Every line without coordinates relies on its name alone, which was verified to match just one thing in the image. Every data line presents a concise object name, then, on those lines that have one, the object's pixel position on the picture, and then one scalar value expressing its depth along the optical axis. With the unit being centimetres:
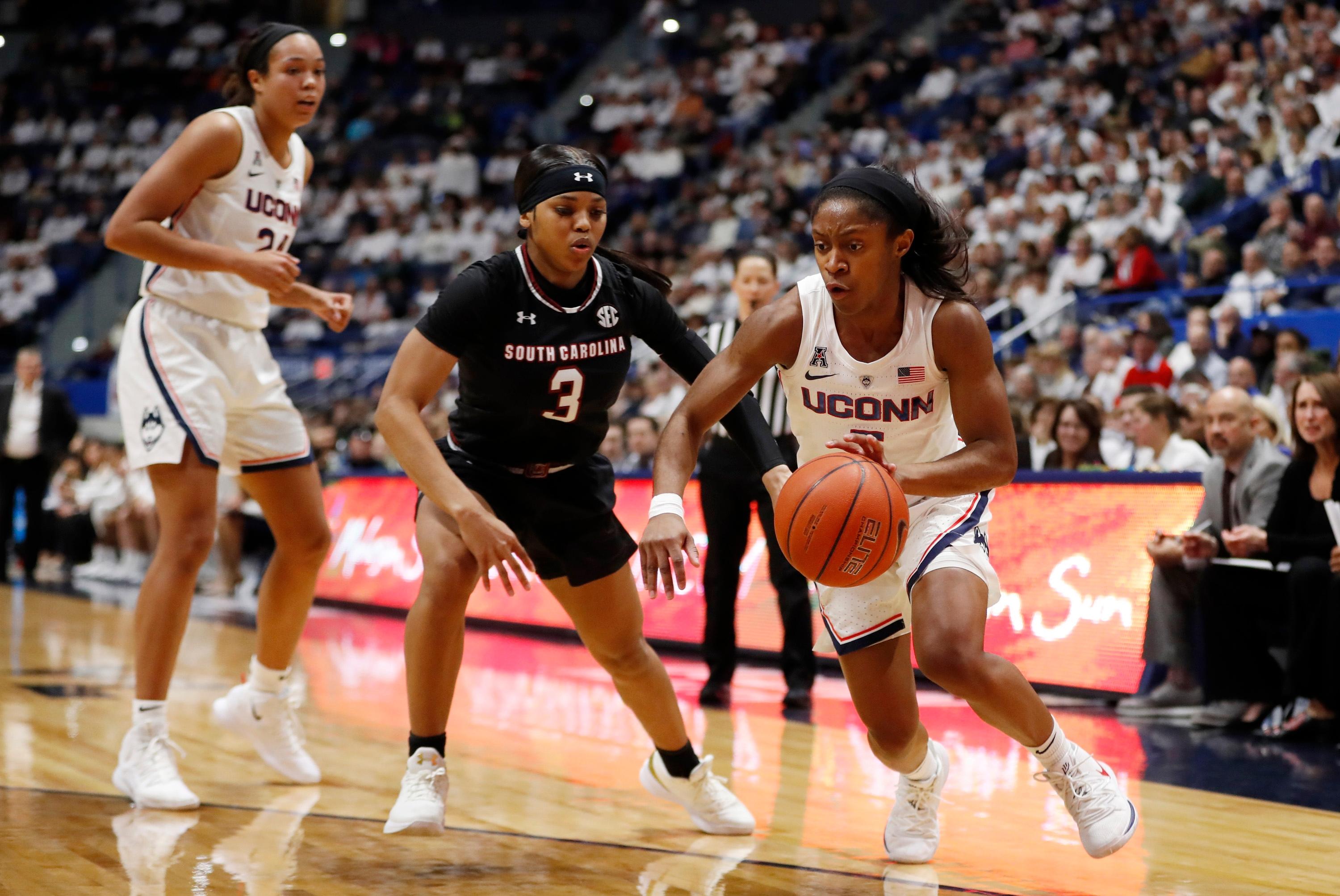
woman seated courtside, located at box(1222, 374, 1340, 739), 562
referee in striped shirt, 633
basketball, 316
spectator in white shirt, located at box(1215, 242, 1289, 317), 1059
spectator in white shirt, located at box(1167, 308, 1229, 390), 1008
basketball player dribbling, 331
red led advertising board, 627
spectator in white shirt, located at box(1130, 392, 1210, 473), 711
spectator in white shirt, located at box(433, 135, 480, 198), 2172
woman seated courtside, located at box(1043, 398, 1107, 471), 721
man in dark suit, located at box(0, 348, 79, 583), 1200
